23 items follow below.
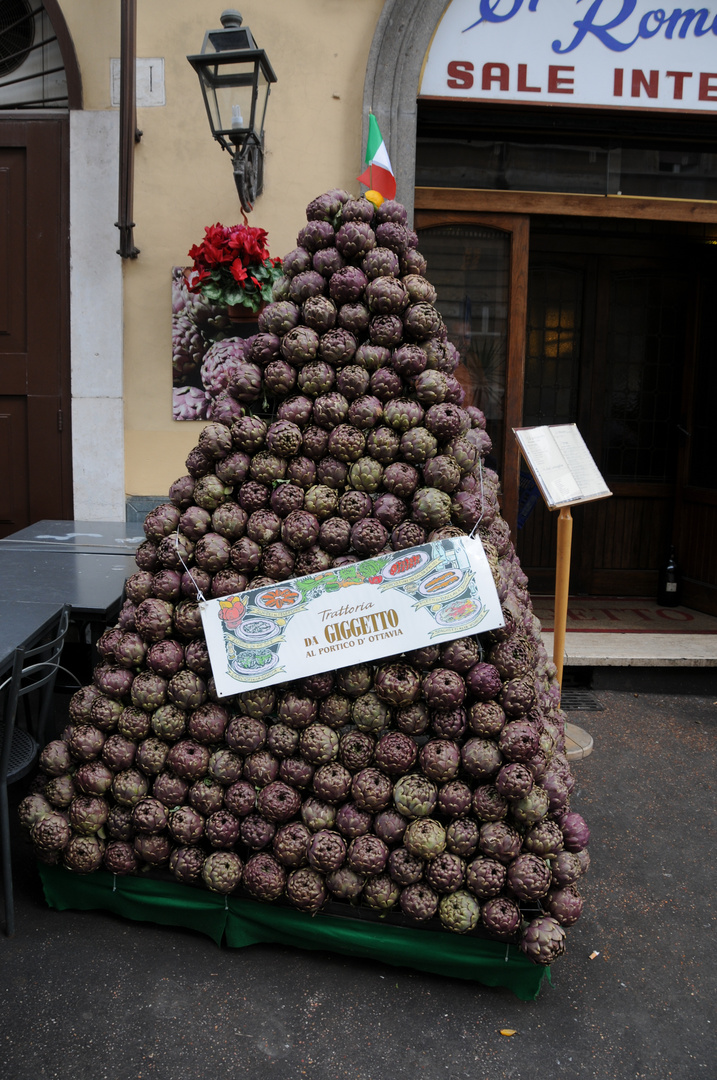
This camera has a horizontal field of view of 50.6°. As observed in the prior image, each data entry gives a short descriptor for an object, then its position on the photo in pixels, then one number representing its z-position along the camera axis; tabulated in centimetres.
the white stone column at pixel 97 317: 482
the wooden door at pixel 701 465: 588
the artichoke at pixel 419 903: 225
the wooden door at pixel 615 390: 623
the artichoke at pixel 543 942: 221
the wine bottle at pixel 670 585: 630
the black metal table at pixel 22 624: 234
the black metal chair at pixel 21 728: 239
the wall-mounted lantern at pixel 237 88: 400
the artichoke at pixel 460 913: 224
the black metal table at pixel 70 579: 290
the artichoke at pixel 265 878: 235
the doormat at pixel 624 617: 557
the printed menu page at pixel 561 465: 355
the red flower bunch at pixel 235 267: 422
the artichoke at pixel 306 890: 233
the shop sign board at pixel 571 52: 473
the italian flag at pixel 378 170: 291
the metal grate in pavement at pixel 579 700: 470
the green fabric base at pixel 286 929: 233
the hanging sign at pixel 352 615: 238
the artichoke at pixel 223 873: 238
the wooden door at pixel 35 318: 504
